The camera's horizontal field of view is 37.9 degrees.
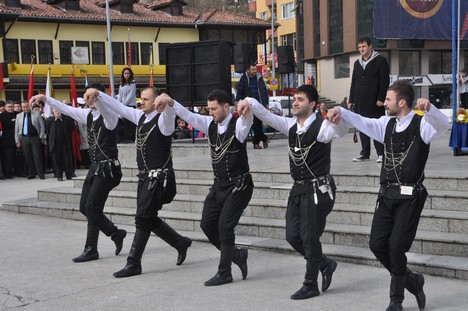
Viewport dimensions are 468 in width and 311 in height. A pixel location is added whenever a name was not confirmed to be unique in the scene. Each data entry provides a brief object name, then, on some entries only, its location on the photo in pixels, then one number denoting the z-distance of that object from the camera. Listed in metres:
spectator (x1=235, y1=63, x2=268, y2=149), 14.98
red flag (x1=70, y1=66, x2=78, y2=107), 21.12
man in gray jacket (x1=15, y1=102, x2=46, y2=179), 17.25
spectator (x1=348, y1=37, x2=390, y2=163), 10.67
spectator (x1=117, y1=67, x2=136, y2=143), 15.40
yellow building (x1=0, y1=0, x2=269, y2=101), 42.78
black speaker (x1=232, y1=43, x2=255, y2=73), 19.27
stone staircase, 7.31
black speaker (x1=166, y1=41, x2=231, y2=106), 16.30
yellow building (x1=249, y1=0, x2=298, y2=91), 60.67
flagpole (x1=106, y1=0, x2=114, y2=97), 37.41
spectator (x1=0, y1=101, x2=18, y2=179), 17.67
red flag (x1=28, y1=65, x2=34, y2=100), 20.06
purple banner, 44.38
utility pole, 43.59
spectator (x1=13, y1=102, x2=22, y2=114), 18.61
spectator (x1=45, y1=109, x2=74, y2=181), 16.59
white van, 31.09
